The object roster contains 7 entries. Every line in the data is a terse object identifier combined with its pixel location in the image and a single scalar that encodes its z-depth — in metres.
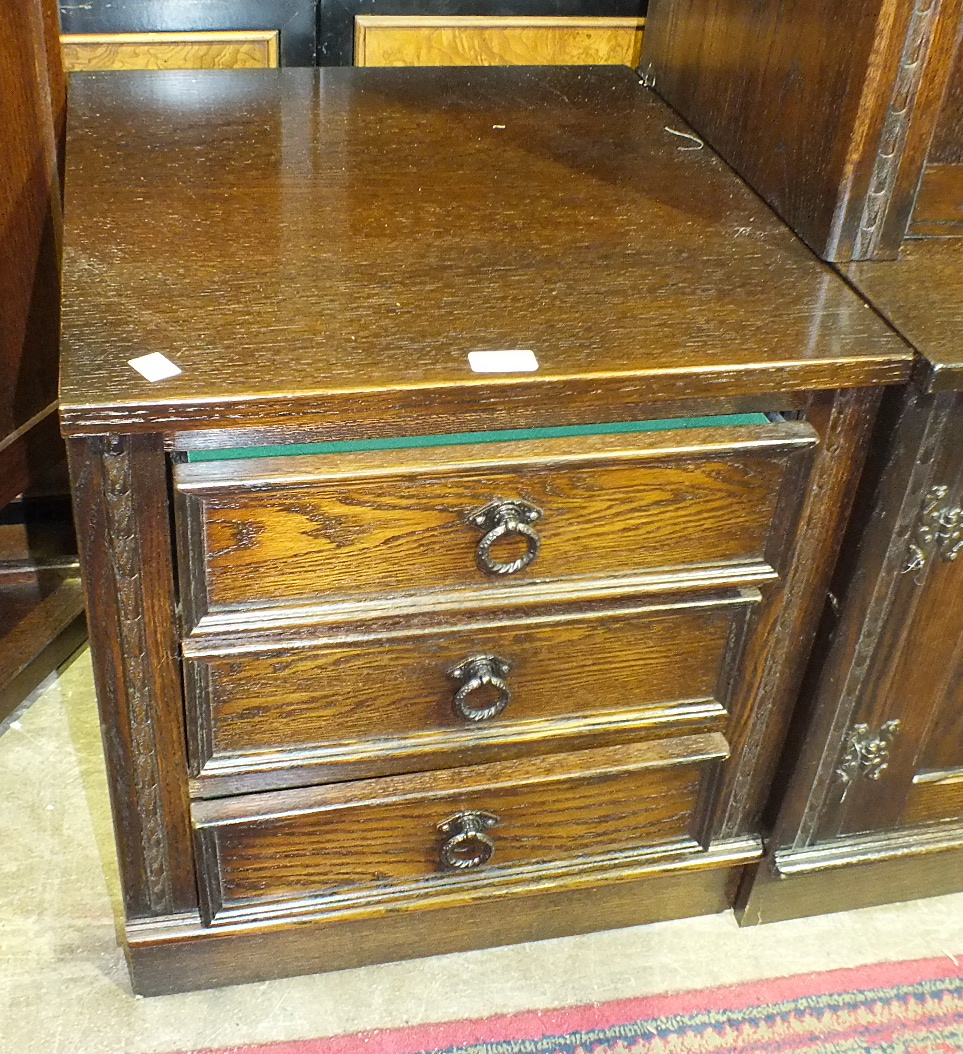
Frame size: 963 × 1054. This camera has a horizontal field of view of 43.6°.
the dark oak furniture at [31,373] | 1.21
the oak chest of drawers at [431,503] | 0.87
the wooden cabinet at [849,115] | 0.94
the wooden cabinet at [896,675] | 0.96
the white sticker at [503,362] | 0.86
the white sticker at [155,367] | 0.82
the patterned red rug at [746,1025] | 1.18
